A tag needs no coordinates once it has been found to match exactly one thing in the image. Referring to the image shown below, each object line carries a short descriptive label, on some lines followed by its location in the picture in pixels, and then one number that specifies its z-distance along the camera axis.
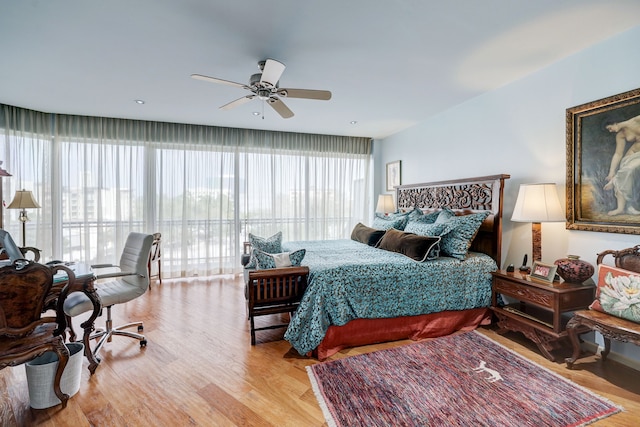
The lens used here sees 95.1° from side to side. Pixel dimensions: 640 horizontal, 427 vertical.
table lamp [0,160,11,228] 3.20
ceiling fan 2.31
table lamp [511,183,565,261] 2.57
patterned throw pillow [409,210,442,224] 3.74
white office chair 2.45
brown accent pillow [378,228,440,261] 2.95
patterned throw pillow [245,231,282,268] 3.07
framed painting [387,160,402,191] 5.29
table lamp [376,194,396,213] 5.09
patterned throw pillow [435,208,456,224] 3.47
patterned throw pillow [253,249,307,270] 2.66
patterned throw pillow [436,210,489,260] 3.06
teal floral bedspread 2.48
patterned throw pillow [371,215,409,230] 4.08
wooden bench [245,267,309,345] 2.54
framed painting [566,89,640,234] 2.26
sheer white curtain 4.21
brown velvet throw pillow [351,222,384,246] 3.97
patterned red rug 1.78
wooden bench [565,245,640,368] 1.93
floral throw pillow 2.00
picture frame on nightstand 2.48
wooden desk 1.97
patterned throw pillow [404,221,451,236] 3.22
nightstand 2.37
